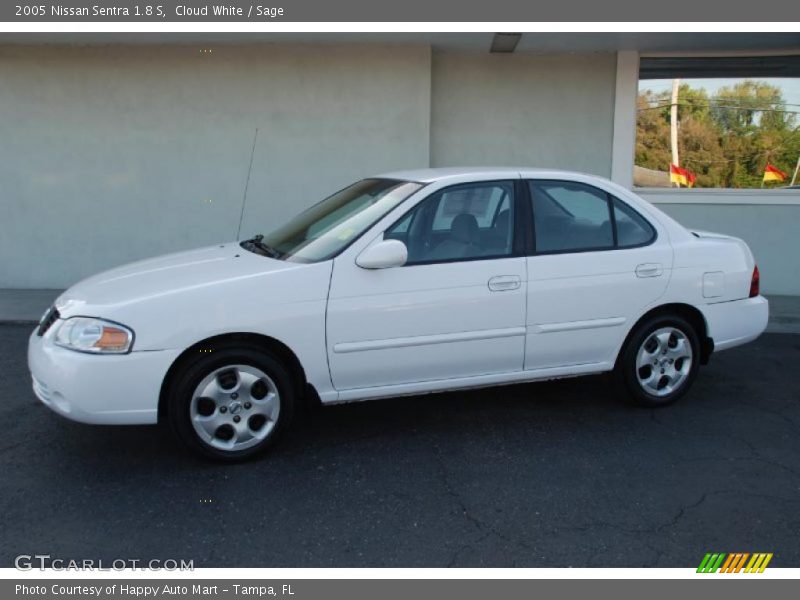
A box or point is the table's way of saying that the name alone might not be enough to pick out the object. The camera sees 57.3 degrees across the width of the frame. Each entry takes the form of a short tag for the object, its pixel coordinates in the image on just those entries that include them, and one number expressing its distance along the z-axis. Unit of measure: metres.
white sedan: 3.93
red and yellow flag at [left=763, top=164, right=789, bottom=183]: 9.37
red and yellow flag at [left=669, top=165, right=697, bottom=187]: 9.45
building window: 9.28
